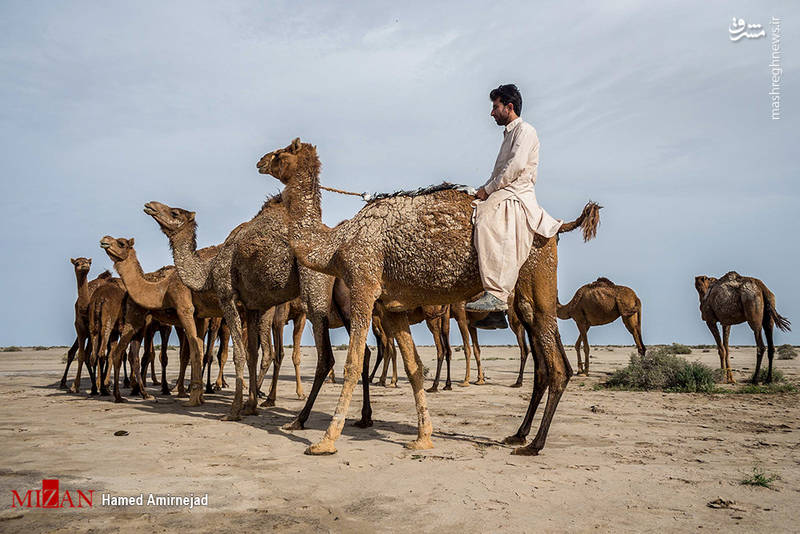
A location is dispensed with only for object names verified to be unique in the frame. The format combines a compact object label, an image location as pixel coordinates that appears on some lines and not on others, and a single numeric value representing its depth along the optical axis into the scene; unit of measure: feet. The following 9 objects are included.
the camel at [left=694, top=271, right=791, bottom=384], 56.24
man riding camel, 21.52
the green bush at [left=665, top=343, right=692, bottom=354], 104.97
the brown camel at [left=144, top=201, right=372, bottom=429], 29.17
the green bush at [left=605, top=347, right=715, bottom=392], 46.70
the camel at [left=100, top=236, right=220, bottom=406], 36.86
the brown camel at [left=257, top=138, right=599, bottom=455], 22.47
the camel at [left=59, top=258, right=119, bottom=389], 46.63
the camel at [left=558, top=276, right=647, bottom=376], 66.23
